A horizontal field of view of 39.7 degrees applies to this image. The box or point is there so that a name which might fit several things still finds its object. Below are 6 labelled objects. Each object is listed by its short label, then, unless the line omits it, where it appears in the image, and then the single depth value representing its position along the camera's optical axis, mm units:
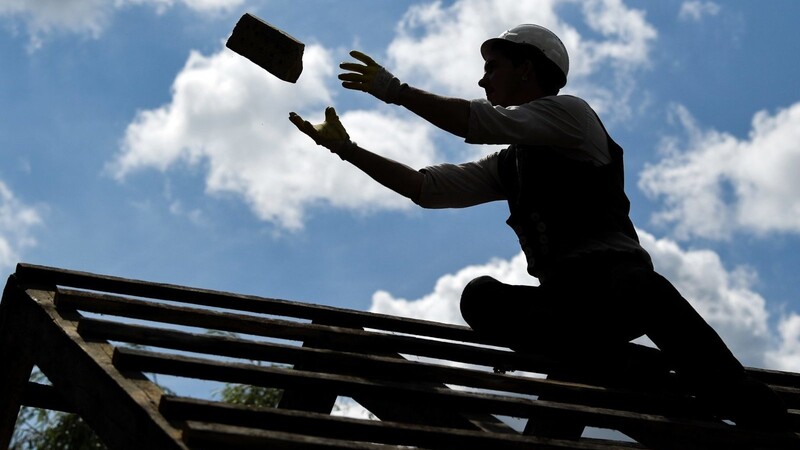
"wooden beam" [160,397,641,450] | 2590
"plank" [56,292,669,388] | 3557
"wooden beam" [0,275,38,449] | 3635
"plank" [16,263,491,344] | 3816
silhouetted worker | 3771
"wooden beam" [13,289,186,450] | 2529
